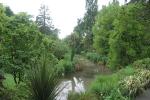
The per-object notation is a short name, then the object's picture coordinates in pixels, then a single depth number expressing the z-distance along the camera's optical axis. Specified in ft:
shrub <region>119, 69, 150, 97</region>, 16.58
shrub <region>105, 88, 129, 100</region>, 14.74
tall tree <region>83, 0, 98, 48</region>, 77.06
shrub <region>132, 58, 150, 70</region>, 23.37
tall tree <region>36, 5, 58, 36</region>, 67.68
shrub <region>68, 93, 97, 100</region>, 12.80
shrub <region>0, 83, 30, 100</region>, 10.59
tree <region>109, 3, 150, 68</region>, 29.37
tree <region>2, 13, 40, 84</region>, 13.98
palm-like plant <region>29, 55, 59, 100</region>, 8.55
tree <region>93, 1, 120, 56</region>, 43.23
